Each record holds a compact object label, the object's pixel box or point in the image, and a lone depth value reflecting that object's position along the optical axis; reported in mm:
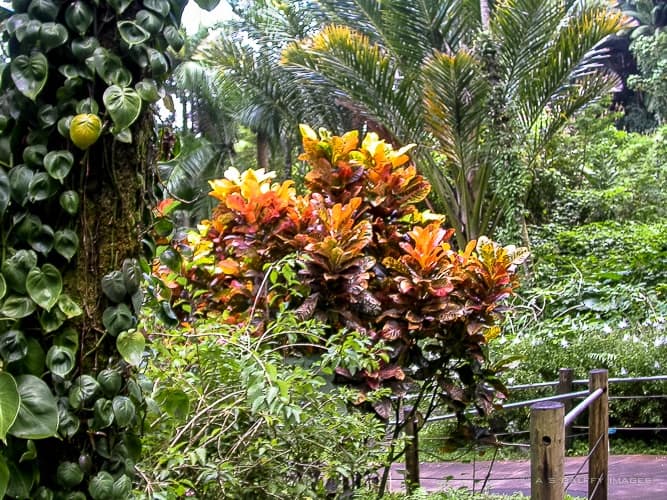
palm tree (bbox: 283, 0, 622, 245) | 8742
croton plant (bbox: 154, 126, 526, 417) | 2979
